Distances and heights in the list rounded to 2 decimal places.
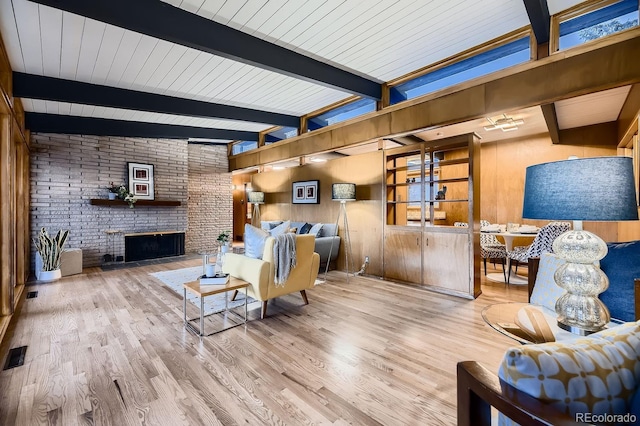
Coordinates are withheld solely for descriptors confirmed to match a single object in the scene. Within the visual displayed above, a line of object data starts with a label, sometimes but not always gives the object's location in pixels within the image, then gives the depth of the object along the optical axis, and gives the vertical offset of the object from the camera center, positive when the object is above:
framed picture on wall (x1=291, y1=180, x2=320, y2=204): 6.34 +0.43
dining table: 4.75 -0.56
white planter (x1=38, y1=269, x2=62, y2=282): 4.86 -1.08
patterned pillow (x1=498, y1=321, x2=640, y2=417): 0.67 -0.40
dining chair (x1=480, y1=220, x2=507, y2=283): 4.87 -0.69
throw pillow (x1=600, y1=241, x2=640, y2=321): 1.81 -0.45
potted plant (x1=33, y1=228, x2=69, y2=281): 4.90 -0.74
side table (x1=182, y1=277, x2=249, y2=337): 2.79 -0.80
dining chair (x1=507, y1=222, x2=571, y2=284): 3.93 -0.40
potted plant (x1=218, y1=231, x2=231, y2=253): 4.04 -0.41
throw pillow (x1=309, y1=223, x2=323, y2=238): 5.92 -0.38
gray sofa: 5.42 -0.60
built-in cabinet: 3.94 -0.42
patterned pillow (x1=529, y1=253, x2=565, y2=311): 1.95 -0.55
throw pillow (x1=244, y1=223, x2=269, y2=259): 3.32 -0.35
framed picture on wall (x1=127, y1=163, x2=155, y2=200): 6.56 +0.74
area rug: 3.64 -1.17
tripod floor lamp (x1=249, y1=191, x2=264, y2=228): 7.64 +0.35
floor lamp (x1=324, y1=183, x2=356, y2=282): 5.12 +0.24
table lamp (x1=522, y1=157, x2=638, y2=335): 1.25 -0.01
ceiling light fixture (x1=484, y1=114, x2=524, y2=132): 4.57 +1.43
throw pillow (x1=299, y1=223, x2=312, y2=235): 6.20 -0.38
